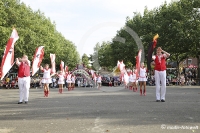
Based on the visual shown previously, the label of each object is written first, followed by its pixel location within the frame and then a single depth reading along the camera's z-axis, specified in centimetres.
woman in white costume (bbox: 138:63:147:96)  2127
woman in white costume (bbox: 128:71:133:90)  3334
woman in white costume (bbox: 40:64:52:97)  2172
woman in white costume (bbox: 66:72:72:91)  3541
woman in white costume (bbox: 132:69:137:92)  2991
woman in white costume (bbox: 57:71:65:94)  2832
